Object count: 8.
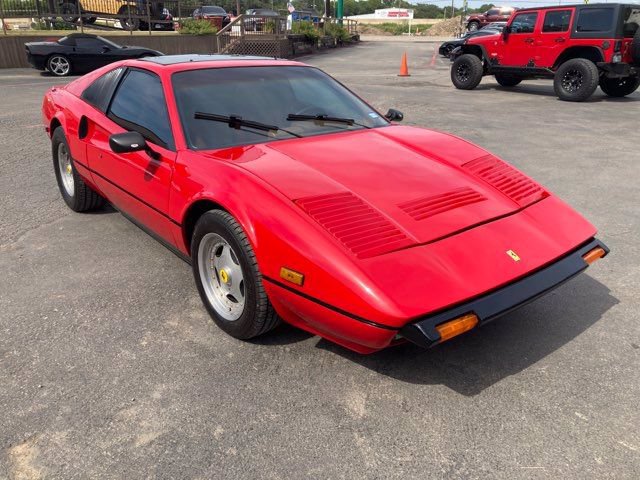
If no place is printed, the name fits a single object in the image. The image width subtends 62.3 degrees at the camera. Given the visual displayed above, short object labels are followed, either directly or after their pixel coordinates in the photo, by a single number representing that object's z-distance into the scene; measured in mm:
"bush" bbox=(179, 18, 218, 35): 21900
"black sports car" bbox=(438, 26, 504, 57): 23922
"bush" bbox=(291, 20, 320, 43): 25742
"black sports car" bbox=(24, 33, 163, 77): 15062
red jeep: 11094
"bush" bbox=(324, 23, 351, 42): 31075
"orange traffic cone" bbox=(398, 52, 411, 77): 17155
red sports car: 2188
